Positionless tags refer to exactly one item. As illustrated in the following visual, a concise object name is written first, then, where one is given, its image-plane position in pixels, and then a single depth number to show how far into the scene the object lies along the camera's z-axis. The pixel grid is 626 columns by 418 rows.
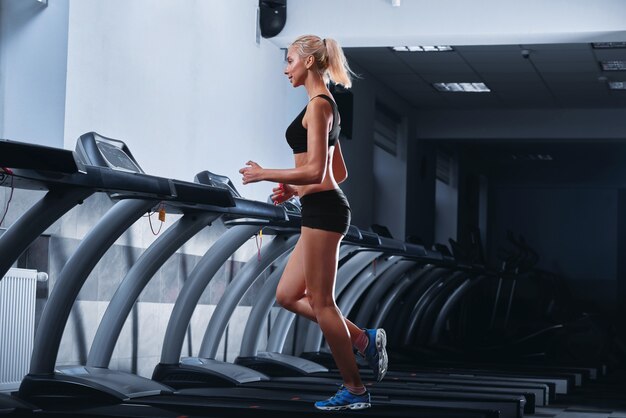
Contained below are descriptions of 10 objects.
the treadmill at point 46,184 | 3.12
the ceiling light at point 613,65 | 9.42
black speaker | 7.51
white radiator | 4.18
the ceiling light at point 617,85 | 10.25
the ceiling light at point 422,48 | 8.95
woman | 3.61
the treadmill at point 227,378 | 4.68
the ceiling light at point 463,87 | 10.67
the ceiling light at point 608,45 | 8.66
